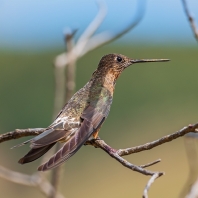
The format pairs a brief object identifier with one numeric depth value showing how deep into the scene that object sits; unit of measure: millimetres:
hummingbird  6543
